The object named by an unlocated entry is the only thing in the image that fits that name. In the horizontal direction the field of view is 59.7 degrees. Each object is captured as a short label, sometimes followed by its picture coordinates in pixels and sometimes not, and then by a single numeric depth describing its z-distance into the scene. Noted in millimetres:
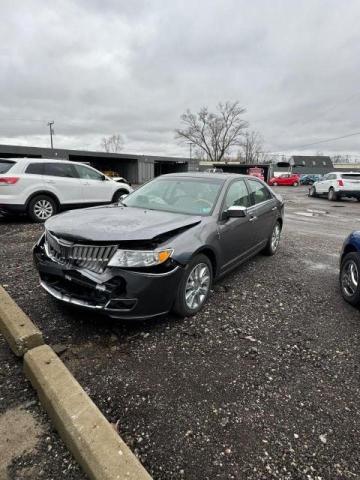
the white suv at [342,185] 18156
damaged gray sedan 2830
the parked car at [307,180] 46875
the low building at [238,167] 48762
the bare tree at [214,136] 67938
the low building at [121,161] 28302
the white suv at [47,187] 7750
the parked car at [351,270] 3871
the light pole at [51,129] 50447
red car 39250
